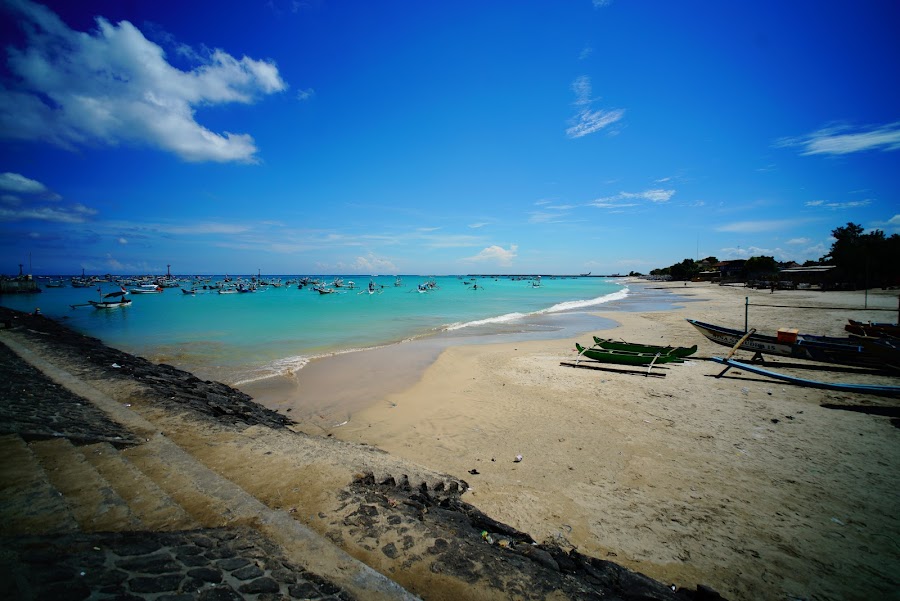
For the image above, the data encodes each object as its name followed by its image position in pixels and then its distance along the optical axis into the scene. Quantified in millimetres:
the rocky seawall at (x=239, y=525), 2867
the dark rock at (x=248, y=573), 3020
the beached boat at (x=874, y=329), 14430
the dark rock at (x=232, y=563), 3110
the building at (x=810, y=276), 50812
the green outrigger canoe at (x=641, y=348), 14219
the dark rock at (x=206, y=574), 2900
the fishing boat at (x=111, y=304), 39259
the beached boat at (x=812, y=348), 12117
